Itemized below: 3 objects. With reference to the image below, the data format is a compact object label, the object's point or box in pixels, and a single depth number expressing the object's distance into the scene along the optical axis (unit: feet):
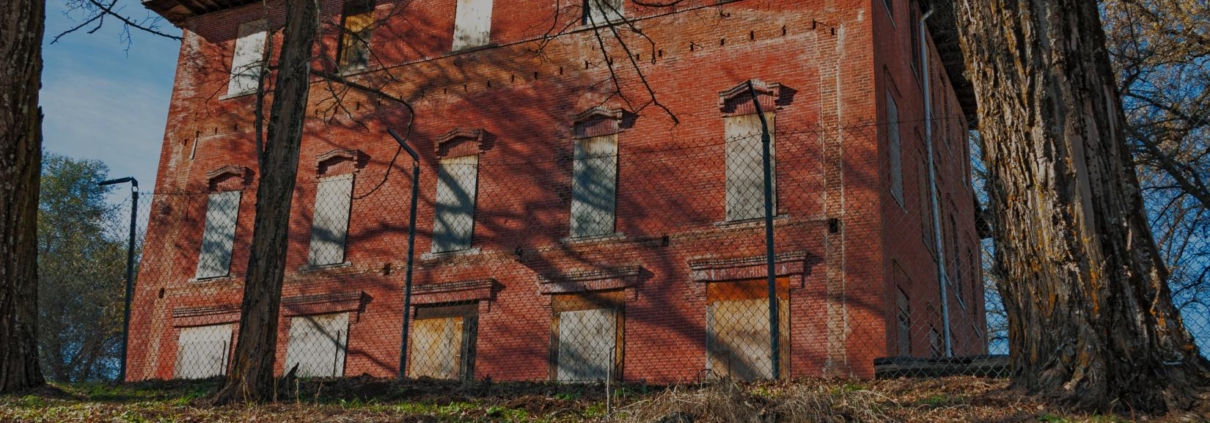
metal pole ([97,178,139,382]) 46.20
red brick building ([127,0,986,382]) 54.29
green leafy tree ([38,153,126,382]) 100.01
